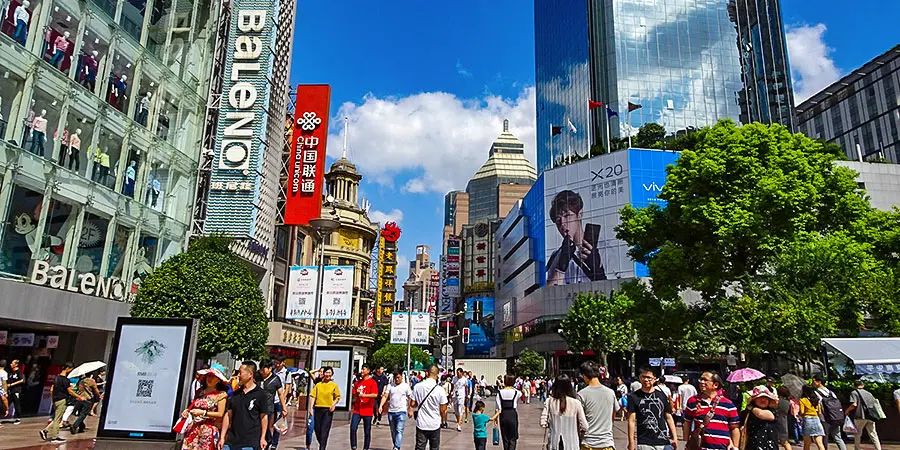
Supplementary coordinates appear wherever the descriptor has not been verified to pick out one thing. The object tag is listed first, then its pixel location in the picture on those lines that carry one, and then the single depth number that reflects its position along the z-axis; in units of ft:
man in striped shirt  22.99
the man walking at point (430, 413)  33.45
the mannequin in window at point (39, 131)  62.57
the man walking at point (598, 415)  23.16
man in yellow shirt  39.63
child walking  35.19
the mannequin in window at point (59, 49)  65.16
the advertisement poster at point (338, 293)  74.28
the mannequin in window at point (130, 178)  78.59
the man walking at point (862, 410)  46.34
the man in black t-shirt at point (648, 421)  24.56
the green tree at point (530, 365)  209.36
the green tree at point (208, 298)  67.62
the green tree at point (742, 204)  85.97
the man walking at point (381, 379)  77.05
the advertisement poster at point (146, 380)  34.99
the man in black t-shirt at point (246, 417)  23.43
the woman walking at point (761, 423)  22.76
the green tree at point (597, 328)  151.23
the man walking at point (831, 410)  42.70
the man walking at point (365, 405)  41.79
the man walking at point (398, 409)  38.96
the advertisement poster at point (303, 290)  75.87
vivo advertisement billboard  196.65
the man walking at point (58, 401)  46.26
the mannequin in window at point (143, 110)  81.75
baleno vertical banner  96.58
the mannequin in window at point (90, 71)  70.13
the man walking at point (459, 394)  65.36
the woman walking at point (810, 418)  38.68
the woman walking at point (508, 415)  35.55
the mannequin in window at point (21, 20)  59.98
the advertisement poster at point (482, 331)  387.75
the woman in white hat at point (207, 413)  22.39
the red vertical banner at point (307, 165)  112.57
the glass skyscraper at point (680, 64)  243.60
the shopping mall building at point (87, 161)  60.54
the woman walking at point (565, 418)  23.18
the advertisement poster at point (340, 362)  68.39
